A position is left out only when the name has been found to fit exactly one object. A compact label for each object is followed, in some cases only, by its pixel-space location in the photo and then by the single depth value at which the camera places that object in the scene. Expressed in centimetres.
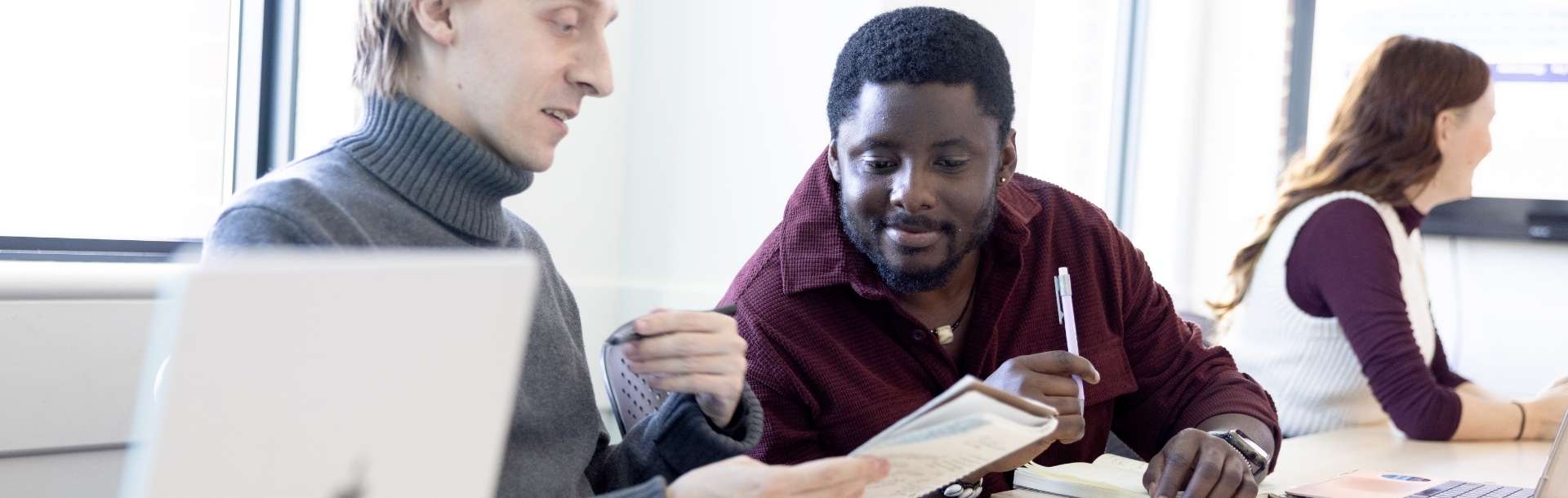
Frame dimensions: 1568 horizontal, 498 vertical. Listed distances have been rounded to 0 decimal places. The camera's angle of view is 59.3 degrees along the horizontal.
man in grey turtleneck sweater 97
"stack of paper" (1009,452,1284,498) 136
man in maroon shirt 144
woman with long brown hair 213
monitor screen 334
